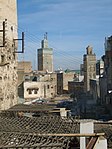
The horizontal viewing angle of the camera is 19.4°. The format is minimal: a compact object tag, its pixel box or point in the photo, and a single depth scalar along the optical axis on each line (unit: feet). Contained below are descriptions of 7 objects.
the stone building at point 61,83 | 209.47
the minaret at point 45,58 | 258.37
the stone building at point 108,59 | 116.82
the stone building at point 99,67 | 216.95
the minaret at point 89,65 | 194.39
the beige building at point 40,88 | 156.56
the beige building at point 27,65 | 201.80
